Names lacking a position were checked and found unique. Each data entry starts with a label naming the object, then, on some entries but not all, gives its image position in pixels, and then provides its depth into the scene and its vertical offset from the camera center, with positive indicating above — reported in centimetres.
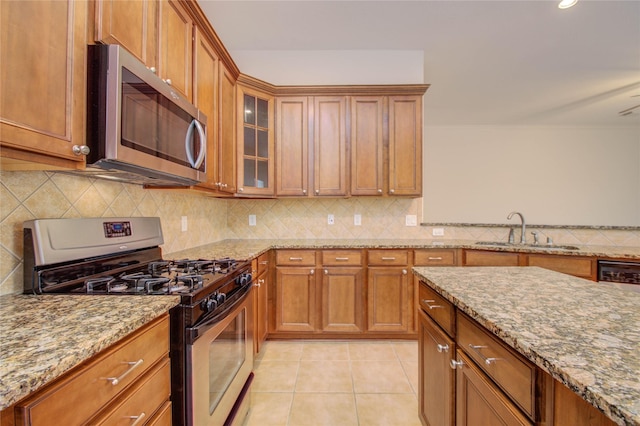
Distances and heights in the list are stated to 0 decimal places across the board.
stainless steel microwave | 95 +38
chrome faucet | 280 -19
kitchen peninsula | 48 -29
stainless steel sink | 260 -29
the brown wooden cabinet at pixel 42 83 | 72 +39
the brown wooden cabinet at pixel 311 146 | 268 +69
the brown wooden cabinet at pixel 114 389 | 54 -43
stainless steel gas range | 100 -29
